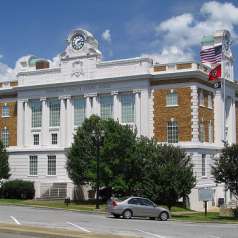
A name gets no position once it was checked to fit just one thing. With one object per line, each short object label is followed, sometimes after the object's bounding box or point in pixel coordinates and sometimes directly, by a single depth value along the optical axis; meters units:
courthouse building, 59.41
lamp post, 49.38
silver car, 37.41
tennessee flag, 58.53
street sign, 43.81
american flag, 62.17
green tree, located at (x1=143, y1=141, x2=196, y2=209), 43.81
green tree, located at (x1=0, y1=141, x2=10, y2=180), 64.19
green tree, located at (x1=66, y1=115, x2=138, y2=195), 52.02
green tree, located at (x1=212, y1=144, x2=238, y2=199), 43.97
